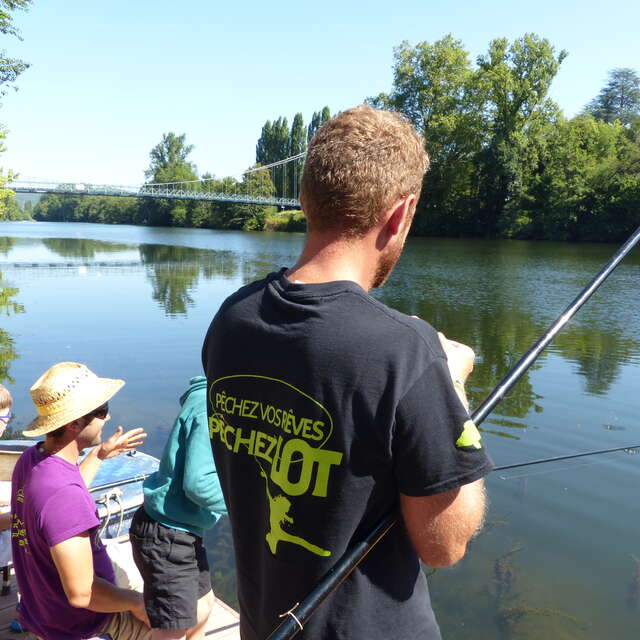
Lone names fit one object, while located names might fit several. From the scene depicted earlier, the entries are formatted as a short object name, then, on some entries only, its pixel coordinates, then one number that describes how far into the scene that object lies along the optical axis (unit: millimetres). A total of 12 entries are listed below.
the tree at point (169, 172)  91812
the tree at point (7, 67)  15572
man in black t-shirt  1119
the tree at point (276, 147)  85562
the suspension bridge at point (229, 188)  71812
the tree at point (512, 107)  50250
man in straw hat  2086
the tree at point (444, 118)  54344
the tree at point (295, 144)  84938
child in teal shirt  2346
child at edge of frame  2986
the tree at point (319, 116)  81250
